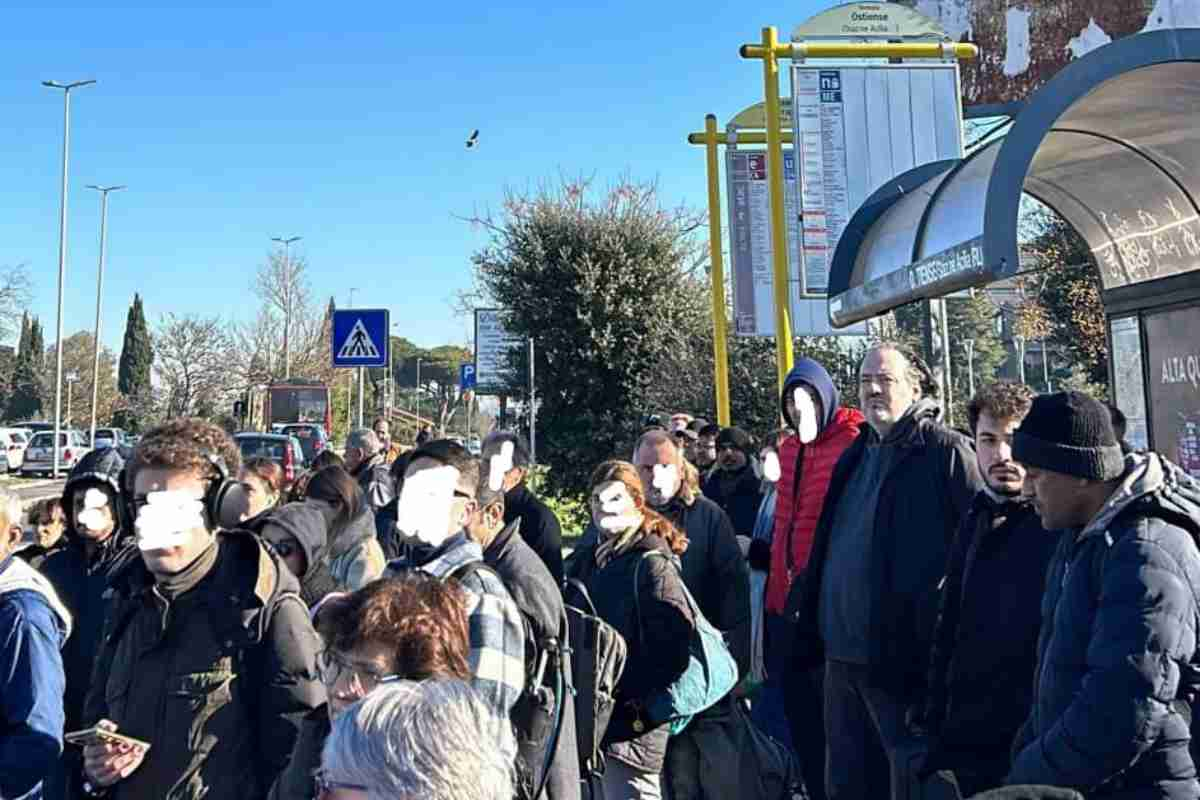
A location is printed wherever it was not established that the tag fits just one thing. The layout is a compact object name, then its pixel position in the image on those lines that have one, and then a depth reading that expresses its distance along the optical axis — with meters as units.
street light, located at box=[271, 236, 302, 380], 41.44
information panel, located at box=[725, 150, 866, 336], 12.23
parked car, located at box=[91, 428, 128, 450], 41.72
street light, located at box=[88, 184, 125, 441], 40.16
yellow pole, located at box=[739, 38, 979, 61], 9.41
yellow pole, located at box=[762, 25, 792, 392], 9.54
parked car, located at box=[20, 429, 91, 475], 39.38
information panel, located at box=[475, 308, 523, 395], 16.36
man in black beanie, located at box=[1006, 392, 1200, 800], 2.48
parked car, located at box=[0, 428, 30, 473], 39.75
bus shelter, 4.83
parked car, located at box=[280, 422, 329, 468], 25.03
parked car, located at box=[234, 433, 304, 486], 18.70
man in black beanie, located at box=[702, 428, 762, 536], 7.95
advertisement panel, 5.69
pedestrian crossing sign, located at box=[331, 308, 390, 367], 10.73
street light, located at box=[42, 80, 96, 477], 34.78
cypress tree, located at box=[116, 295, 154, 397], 69.94
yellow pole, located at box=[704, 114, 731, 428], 11.69
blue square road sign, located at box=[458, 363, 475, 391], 17.88
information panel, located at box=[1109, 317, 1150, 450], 6.09
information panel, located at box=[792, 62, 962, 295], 9.16
